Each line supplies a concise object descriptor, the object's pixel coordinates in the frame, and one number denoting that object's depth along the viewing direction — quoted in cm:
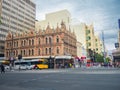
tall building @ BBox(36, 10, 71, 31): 4103
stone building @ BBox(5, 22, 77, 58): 3035
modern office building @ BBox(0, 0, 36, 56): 3869
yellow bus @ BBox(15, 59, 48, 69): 2572
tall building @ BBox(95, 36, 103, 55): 5961
